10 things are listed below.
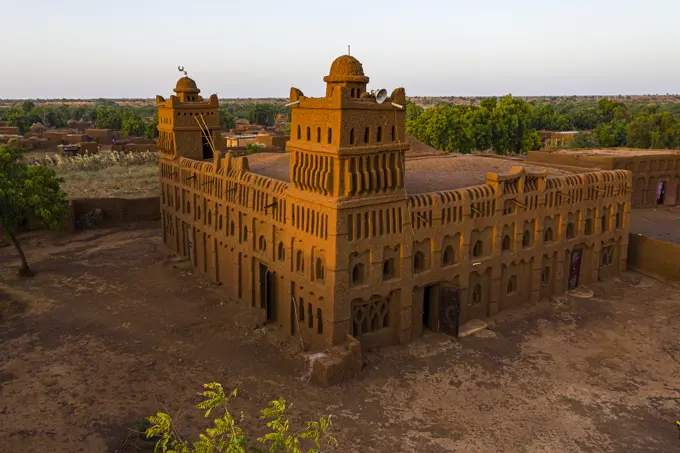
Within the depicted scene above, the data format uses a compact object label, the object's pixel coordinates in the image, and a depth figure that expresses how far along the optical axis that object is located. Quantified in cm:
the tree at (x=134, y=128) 8569
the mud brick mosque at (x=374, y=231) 1892
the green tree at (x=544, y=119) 10167
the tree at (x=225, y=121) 10619
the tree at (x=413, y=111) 8712
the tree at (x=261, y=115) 12950
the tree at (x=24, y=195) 2634
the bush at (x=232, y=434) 754
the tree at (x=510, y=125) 6209
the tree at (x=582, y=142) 6775
